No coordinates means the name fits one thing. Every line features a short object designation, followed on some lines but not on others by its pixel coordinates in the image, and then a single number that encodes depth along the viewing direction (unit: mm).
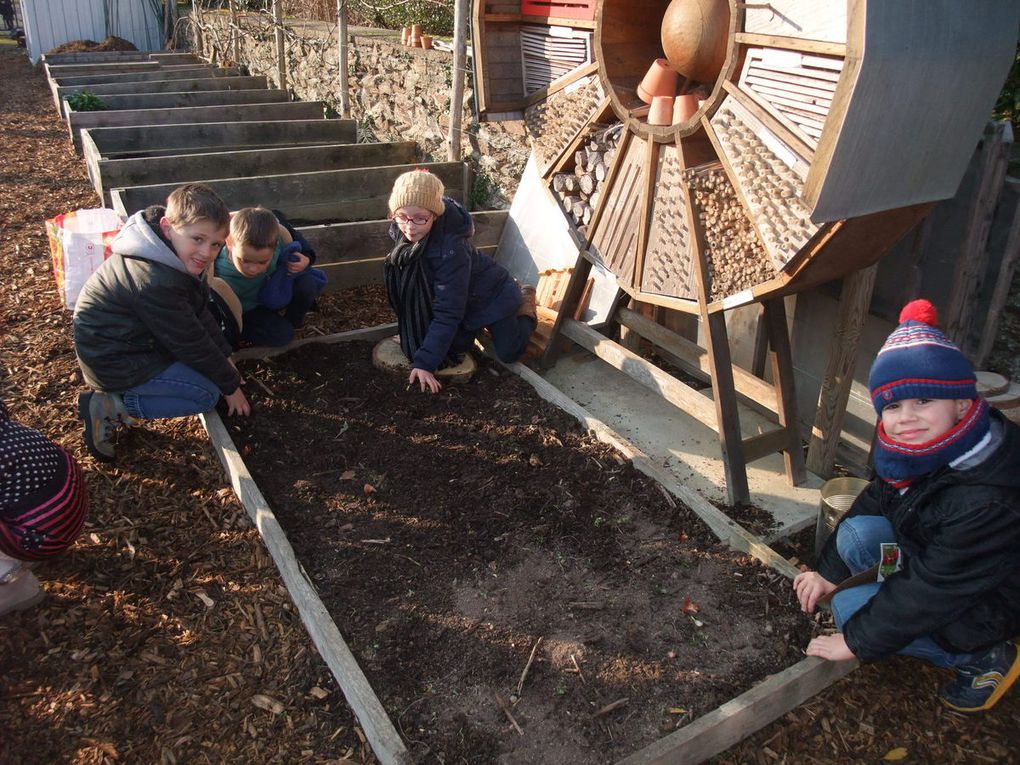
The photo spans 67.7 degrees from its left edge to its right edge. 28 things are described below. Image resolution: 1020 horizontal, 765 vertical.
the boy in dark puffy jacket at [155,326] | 3400
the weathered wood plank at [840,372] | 3256
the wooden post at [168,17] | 14992
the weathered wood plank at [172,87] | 8852
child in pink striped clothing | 2701
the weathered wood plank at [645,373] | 3645
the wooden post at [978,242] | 2977
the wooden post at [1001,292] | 3043
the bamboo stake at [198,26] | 12719
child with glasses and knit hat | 3916
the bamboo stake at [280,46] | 8977
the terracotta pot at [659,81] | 3252
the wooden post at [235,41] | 10852
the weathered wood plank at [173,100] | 8445
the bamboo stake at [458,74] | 5480
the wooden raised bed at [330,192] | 5543
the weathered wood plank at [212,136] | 6770
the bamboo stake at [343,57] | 7270
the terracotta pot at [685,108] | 3146
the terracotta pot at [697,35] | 2906
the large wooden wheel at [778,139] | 2340
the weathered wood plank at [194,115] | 7574
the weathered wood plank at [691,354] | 3713
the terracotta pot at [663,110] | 3230
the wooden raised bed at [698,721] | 2326
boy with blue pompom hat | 2154
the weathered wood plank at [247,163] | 5656
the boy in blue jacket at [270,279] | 4047
